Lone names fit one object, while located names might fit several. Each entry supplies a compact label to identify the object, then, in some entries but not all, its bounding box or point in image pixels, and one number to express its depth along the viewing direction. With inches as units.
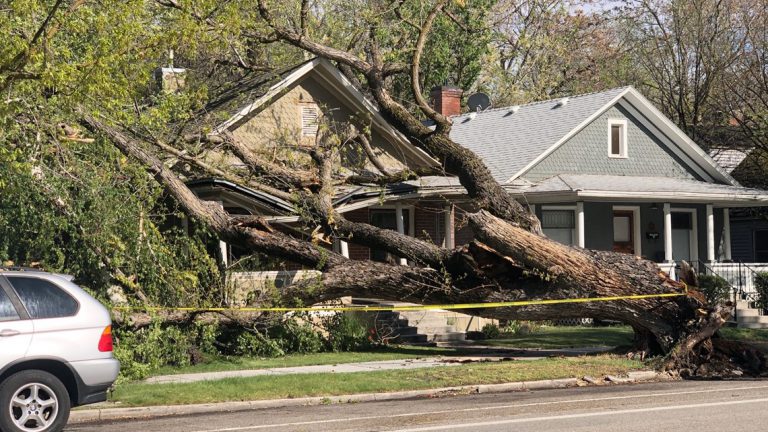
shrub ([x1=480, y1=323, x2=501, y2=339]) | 965.8
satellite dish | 1445.6
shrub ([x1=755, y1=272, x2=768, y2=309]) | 1063.0
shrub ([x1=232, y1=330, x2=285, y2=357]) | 772.0
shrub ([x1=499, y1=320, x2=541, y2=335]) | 984.9
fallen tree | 714.8
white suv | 408.2
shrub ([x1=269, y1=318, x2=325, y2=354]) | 795.4
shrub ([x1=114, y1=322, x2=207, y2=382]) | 652.1
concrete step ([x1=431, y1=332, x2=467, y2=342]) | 922.7
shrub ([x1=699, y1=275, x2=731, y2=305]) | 1028.5
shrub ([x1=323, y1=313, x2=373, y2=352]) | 824.3
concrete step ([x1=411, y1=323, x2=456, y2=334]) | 922.7
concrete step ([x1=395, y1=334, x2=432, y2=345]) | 898.1
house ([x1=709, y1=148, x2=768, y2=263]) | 1487.5
